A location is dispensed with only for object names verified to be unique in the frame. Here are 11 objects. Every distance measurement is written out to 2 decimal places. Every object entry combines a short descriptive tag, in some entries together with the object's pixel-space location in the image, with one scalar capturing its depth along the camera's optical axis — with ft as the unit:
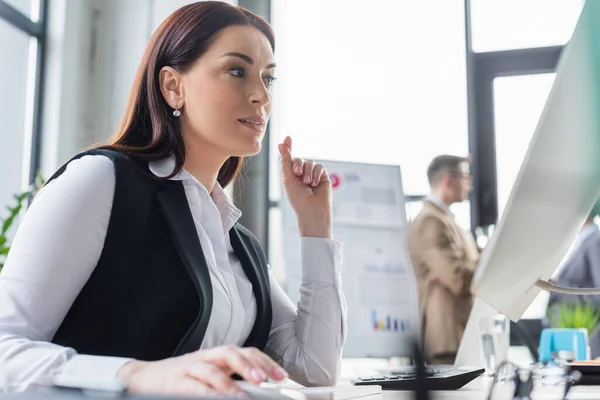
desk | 2.98
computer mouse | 2.09
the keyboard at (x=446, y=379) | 3.65
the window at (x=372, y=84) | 14.47
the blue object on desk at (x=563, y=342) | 5.98
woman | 3.14
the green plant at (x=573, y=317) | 8.34
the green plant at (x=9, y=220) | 9.09
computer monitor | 2.22
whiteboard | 10.23
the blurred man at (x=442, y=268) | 11.54
